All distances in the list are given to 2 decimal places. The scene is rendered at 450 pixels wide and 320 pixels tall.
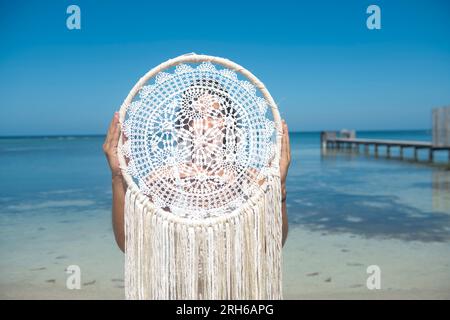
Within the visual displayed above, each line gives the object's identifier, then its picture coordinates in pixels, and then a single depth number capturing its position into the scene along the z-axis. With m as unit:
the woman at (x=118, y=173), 1.44
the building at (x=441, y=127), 12.94
